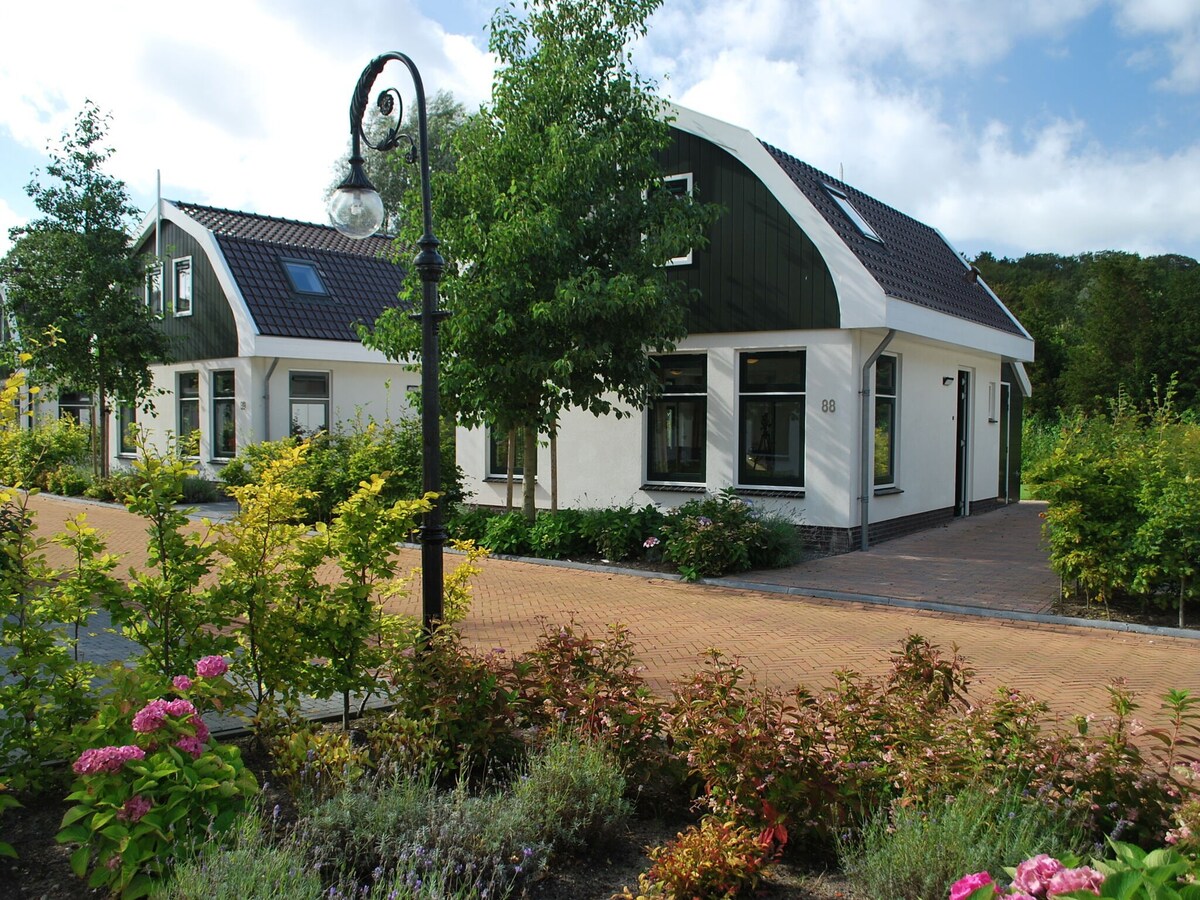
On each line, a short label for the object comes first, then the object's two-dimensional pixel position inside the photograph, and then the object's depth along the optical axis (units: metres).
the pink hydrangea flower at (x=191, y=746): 3.43
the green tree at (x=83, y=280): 18.64
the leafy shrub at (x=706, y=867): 3.17
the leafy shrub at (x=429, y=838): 3.29
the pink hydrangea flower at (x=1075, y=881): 2.35
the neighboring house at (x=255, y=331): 19.94
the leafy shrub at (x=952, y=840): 3.13
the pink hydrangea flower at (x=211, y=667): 3.91
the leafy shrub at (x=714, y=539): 10.92
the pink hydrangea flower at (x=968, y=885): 2.39
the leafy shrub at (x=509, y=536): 12.77
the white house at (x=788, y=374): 12.48
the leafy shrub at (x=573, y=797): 3.65
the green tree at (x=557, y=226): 11.48
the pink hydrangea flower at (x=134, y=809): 3.14
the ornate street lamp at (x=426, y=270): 5.30
